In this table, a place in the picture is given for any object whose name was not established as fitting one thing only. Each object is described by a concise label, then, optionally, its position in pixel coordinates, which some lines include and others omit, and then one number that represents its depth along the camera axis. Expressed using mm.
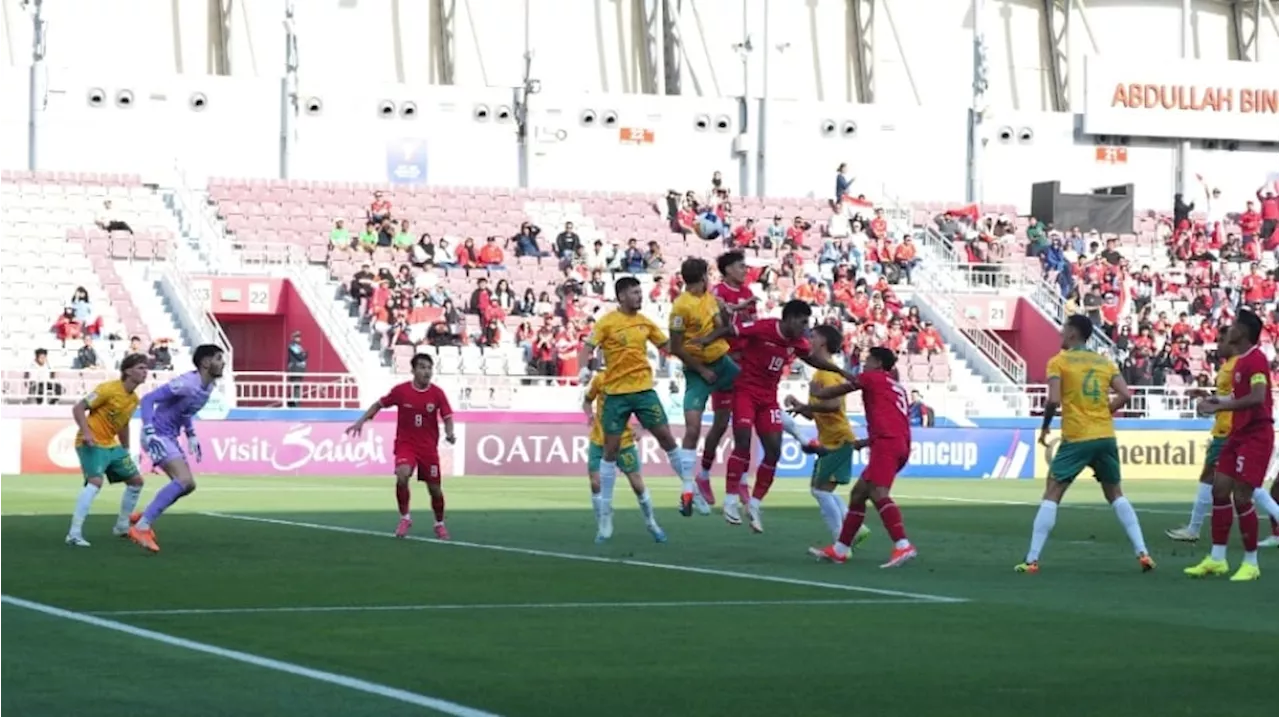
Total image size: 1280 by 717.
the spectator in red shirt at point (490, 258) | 48531
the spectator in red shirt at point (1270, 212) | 59000
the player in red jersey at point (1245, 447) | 17547
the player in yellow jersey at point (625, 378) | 20453
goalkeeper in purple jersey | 21031
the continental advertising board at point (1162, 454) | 44906
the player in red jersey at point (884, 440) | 18516
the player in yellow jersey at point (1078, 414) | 18328
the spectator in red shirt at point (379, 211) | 49125
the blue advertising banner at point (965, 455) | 42938
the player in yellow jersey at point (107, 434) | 20922
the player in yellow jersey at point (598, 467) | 20891
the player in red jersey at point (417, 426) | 22078
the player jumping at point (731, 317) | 21812
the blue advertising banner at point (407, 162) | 56281
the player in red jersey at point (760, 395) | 21641
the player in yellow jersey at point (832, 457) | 20344
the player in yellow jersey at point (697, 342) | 21422
